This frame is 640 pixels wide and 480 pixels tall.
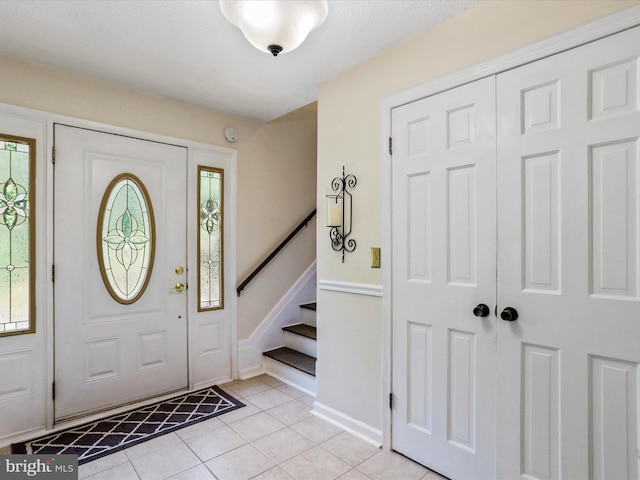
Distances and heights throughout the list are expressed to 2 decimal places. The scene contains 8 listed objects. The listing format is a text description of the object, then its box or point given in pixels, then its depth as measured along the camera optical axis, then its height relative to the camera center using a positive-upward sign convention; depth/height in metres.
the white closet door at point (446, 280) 1.76 -0.21
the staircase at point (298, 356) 3.05 -1.09
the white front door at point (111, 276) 2.49 -0.26
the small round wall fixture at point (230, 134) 3.26 +0.98
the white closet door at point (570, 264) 1.39 -0.10
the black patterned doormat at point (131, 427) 2.19 -1.27
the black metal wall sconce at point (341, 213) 2.41 +0.19
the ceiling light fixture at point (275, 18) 1.33 +0.85
